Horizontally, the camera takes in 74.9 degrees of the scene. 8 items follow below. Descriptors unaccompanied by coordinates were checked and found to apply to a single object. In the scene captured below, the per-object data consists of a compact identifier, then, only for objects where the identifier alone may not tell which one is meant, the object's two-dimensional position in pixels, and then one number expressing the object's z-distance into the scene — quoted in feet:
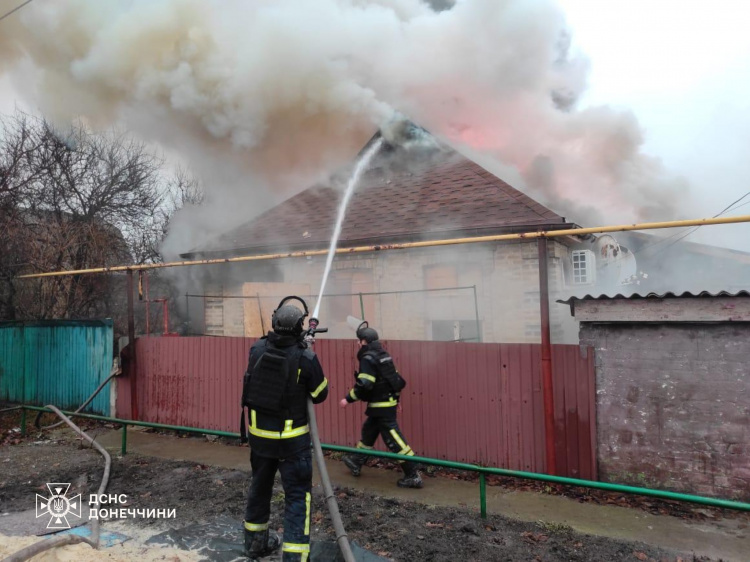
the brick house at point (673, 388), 13.48
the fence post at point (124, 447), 19.06
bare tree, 27.84
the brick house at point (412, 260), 28.40
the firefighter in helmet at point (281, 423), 10.80
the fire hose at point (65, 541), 8.75
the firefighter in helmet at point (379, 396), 15.62
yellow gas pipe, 13.97
